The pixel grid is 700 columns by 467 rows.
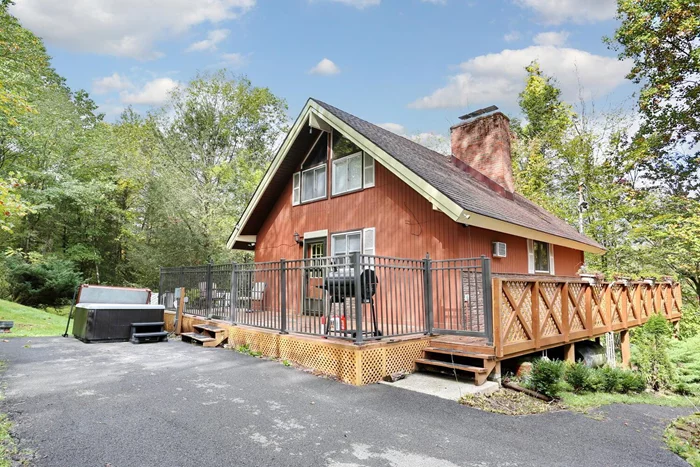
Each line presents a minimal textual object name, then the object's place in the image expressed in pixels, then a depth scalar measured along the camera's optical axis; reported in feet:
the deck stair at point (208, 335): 27.09
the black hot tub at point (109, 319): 27.99
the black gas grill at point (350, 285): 18.49
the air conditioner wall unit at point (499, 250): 29.17
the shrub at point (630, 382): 18.74
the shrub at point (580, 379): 17.63
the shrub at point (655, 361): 22.34
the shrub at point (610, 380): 18.07
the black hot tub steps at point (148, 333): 28.50
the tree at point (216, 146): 65.36
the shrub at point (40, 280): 51.62
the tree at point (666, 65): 44.78
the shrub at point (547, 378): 16.28
